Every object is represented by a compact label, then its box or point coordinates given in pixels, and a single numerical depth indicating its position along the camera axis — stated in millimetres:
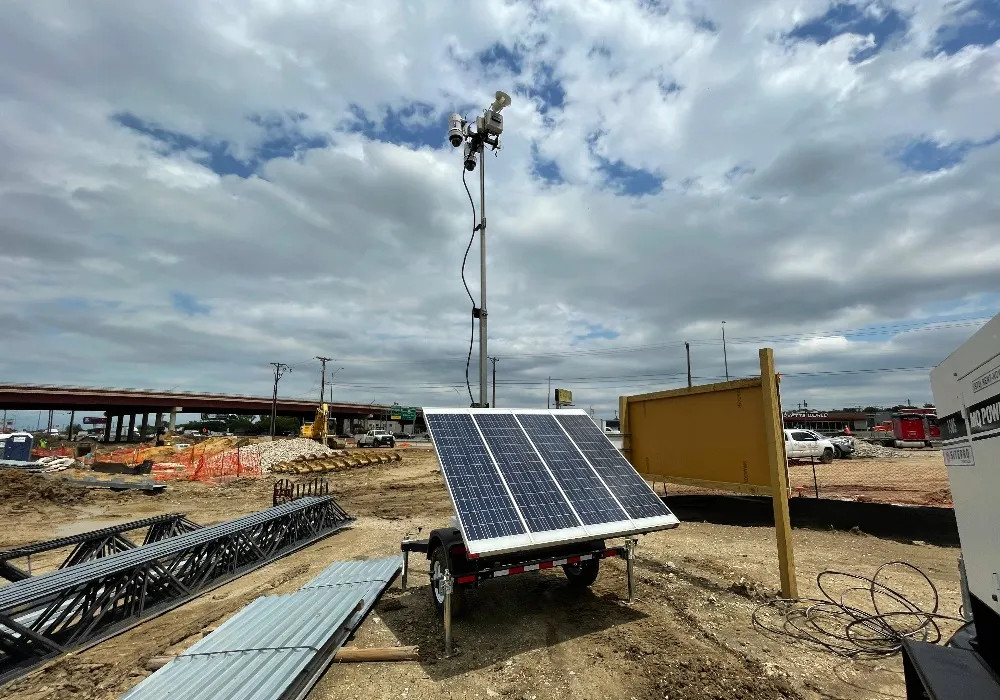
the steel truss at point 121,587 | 6430
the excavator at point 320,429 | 54312
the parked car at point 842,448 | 32188
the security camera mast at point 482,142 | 8938
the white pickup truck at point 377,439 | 59500
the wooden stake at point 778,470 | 7281
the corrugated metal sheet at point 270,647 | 4734
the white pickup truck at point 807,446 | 30531
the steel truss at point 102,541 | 8432
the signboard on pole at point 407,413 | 100312
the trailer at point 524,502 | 5969
